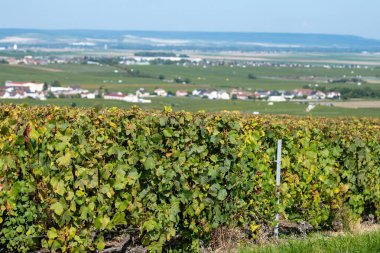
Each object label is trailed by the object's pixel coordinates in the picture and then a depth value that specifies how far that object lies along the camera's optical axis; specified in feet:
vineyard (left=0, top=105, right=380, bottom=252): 36.96
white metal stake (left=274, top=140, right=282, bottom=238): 47.93
